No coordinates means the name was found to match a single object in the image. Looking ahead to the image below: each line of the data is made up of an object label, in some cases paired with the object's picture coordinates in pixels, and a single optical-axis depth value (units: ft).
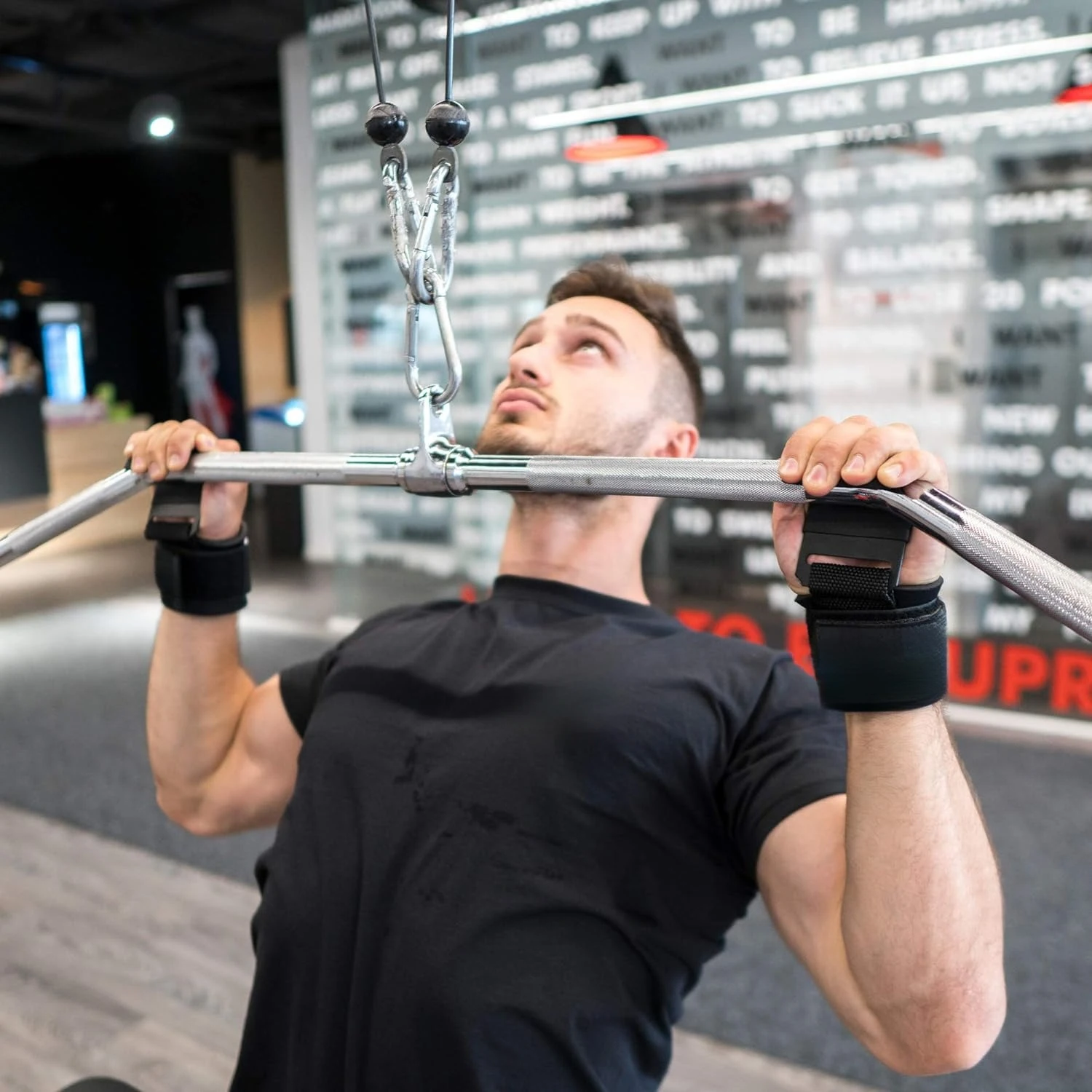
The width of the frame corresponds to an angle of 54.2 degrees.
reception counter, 24.81
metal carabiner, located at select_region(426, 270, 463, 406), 2.79
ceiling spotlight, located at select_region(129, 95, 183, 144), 24.40
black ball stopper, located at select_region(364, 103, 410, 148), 2.73
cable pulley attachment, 2.70
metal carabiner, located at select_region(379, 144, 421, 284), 2.78
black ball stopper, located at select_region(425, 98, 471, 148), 2.67
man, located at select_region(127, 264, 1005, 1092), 2.62
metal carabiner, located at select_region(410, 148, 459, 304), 2.74
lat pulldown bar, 2.09
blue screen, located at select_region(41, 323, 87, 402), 35.19
